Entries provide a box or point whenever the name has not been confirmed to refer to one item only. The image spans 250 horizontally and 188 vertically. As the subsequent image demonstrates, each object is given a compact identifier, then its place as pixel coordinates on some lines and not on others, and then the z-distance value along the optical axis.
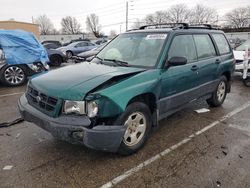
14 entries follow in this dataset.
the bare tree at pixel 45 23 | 76.30
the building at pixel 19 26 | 30.37
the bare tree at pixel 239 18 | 58.60
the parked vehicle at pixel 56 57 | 10.20
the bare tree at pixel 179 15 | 64.55
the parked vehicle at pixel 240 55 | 6.65
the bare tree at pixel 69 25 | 75.18
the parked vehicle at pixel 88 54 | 11.44
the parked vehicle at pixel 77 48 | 14.94
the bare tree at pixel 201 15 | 61.76
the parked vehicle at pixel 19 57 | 6.27
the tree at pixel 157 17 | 63.55
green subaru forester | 2.26
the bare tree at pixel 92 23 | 76.30
